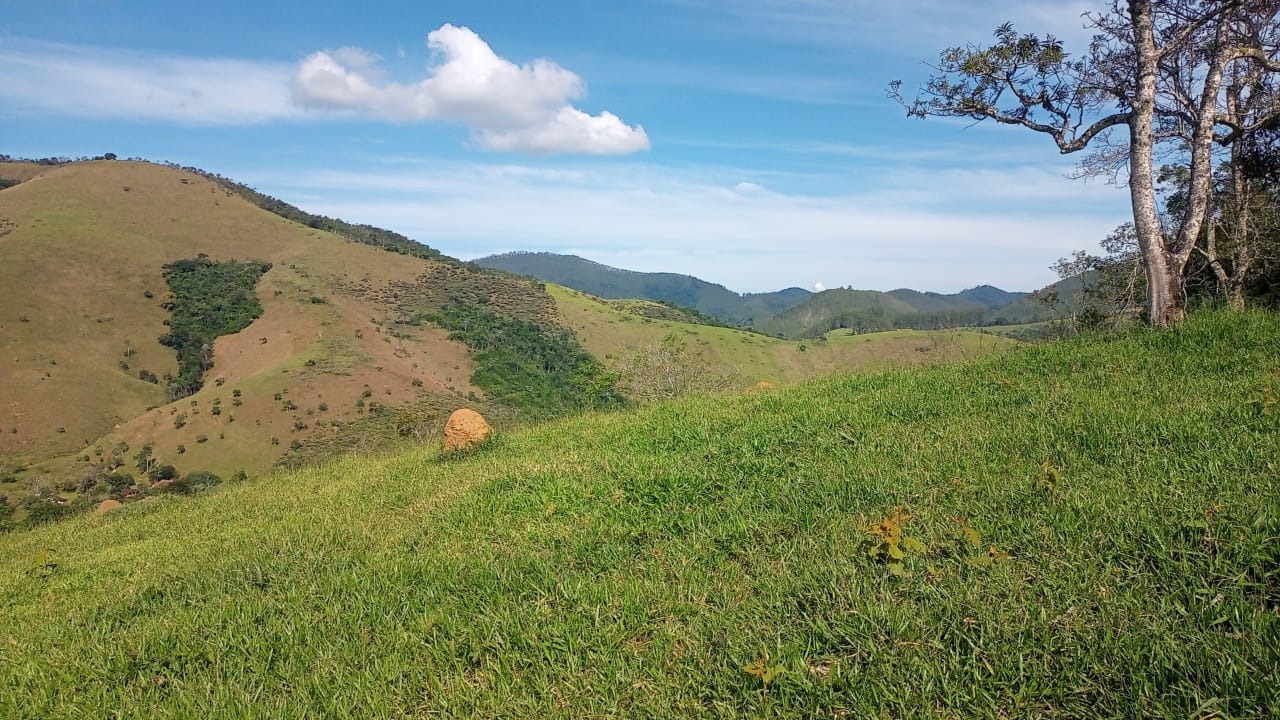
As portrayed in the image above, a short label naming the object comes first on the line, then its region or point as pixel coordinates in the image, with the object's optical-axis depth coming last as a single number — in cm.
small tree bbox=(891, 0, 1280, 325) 888
